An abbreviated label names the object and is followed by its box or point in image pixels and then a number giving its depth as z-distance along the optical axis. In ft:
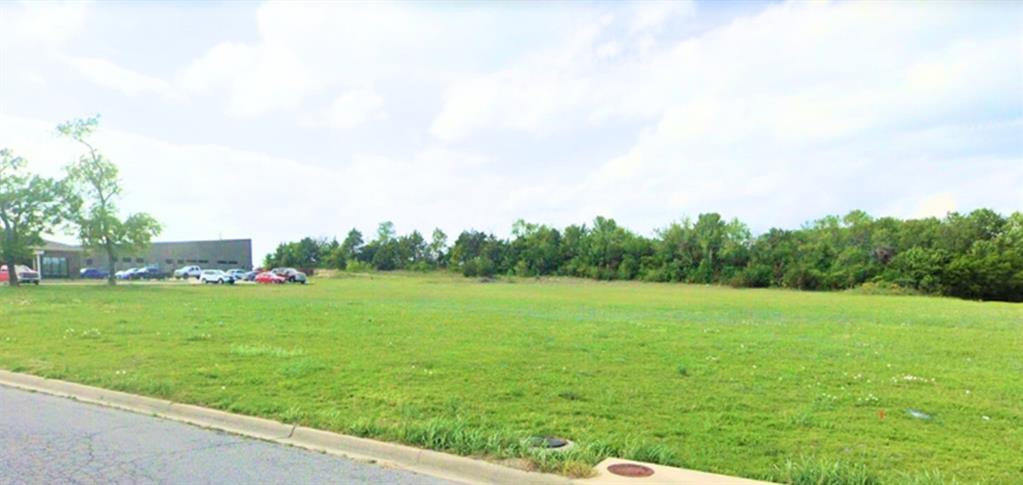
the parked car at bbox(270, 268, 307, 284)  197.66
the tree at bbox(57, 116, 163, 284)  134.21
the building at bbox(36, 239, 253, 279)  287.69
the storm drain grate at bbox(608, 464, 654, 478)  15.57
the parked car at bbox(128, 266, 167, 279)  221.05
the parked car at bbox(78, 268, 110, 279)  222.69
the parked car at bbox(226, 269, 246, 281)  194.51
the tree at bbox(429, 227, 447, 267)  352.90
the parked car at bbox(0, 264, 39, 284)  150.82
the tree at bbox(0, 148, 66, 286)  124.16
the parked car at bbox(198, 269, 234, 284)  185.37
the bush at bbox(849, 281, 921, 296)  197.36
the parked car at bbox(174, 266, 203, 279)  226.05
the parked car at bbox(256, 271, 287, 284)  189.57
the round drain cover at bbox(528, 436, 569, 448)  17.65
